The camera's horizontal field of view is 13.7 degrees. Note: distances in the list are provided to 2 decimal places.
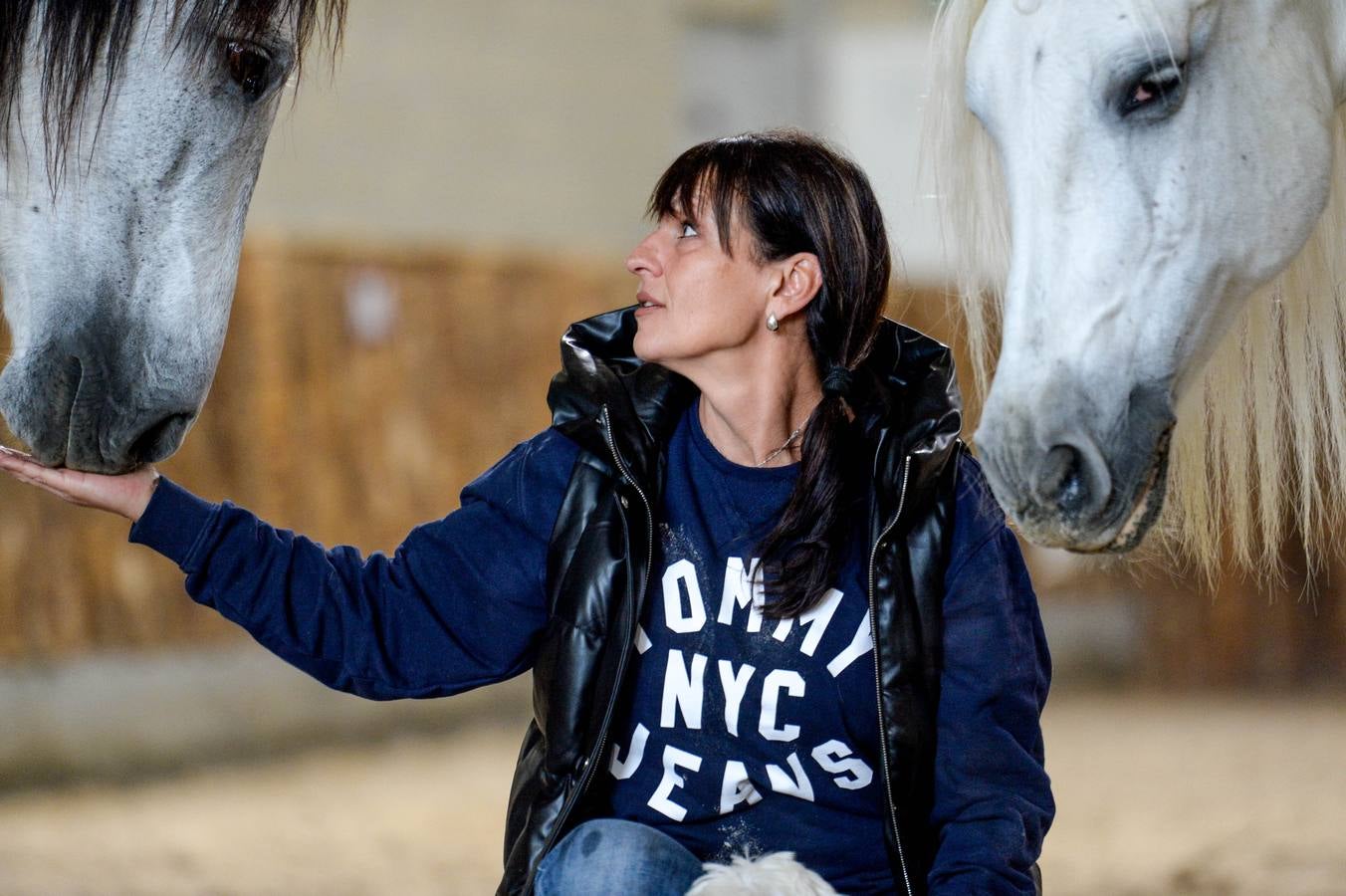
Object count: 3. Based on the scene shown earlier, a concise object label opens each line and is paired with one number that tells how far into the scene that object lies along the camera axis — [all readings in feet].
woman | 15.36
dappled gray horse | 15.58
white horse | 14.90
